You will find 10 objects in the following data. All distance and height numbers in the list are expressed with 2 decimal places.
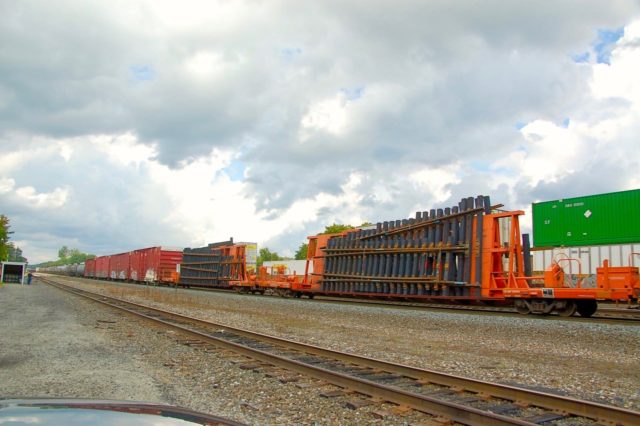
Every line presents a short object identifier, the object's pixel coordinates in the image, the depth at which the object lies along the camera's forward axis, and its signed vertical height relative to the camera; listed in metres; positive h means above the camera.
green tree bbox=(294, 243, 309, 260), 118.72 +4.51
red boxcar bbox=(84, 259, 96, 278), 73.51 -0.91
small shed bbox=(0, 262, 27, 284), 46.78 -1.25
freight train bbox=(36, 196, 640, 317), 14.63 +0.30
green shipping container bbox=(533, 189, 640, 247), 24.88 +3.34
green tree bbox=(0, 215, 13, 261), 56.58 +2.60
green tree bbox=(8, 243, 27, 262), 149.27 +1.66
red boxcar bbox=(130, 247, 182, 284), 43.75 +0.03
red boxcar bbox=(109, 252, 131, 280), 54.72 -0.37
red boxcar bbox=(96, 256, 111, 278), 65.16 -0.56
